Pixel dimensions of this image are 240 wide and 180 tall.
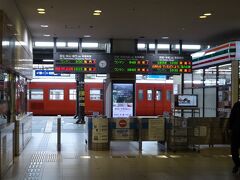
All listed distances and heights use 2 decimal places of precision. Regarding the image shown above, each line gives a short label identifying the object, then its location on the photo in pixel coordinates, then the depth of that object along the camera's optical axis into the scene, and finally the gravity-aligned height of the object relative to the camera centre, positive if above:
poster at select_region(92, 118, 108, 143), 12.46 -0.96
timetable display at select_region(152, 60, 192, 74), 15.89 +1.15
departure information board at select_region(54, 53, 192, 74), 15.33 +1.24
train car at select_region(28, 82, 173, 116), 28.45 -0.01
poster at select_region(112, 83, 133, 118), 16.89 -0.05
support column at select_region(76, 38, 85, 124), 22.92 -0.12
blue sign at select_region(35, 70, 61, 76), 26.35 +1.54
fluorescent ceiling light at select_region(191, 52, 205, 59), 17.20 +1.77
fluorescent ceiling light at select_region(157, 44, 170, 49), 20.13 +2.44
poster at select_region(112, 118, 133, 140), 12.72 -0.96
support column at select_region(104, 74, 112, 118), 16.92 +0.03
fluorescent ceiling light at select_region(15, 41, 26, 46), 10.86 +1.50
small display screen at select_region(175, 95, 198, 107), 16.31 -0.12
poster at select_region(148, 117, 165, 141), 12.79 -0.93
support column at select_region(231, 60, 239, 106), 13.85 +0.38
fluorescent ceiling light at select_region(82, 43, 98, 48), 20.81 +2.57
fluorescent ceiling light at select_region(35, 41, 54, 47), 20.89 +2.64
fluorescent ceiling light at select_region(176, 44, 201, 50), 20.30 +2.45
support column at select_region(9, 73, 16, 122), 10.62 +0.04
